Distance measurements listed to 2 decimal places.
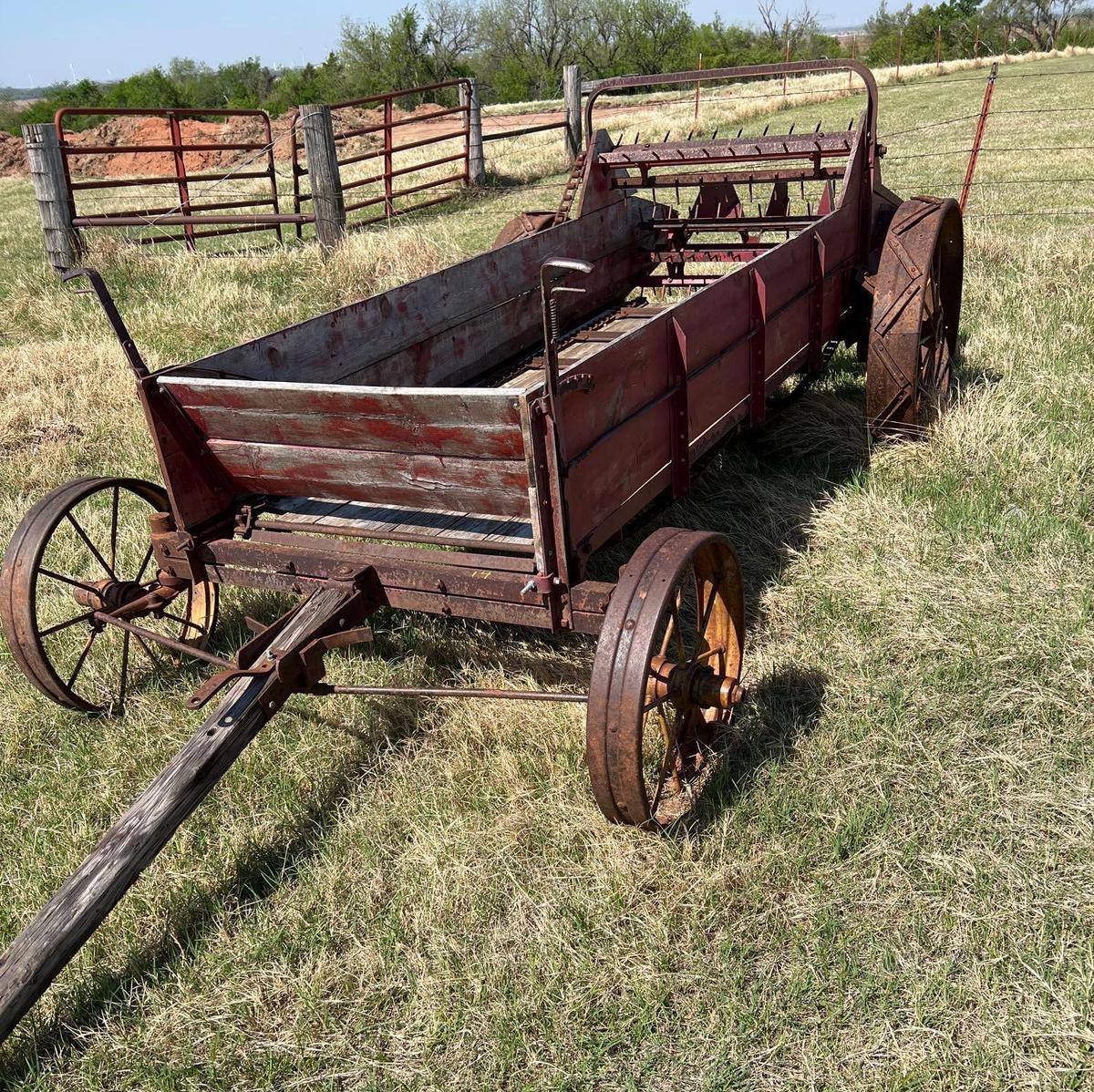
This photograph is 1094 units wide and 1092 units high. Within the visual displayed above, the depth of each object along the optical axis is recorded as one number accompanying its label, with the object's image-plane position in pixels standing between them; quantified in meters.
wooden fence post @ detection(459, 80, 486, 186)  13.23
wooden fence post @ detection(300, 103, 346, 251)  9.23
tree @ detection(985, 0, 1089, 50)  66.88
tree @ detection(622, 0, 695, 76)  54.53
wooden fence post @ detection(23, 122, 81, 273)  9.43
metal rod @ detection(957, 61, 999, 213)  8.68
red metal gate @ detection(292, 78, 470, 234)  10.99
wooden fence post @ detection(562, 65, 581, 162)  12.07
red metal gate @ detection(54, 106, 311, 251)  8.98
